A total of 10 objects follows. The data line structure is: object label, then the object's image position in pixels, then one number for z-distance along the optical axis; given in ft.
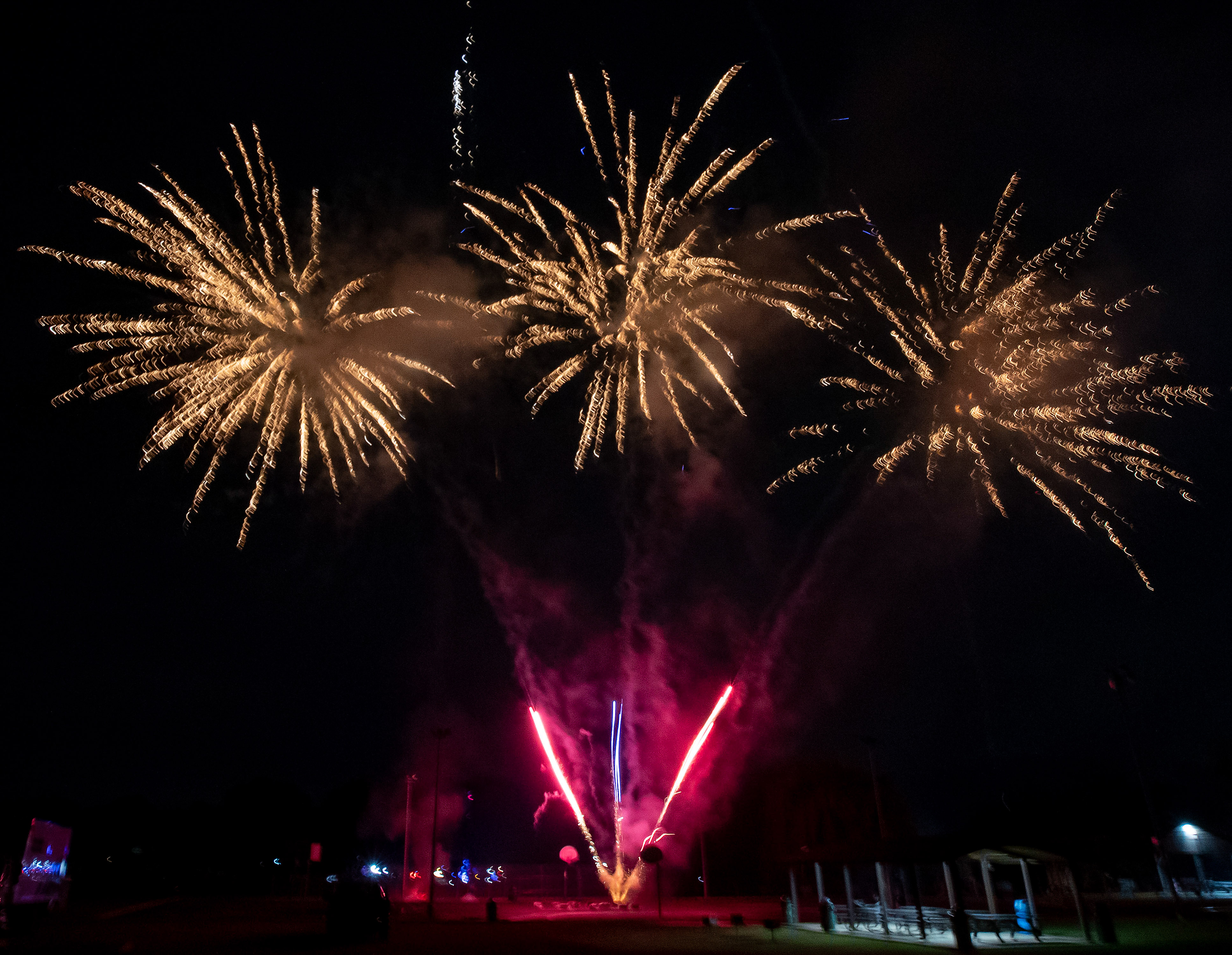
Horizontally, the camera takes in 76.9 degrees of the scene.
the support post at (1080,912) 55.88
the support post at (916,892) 60.23
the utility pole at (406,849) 123.44
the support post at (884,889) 64.18
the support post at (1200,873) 123.84
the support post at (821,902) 69.46
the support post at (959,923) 52.75
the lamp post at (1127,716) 92.63
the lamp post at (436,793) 91.15
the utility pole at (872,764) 105.40
